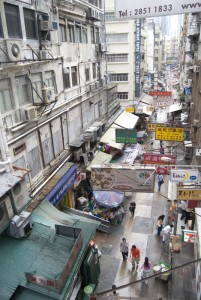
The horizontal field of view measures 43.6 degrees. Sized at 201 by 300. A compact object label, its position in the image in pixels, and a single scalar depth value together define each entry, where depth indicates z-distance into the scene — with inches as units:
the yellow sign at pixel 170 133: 632.6
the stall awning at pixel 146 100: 1622.8
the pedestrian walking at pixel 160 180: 757.3
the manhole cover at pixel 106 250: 545.9
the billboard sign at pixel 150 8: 208.5
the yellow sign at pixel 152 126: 713.0
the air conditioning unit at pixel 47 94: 502.9
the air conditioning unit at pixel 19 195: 386.3
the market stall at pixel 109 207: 620.9
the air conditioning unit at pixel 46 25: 499.2
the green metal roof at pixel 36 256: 328.5
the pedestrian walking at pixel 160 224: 573.6
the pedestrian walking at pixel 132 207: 655.8
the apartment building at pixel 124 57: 1411.2
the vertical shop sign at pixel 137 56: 1395.3
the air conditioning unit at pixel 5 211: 362.1
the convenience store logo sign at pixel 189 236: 465.9
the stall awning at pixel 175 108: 1444.1
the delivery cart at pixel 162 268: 452.0
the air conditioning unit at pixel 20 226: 379.6
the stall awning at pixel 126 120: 1119.6
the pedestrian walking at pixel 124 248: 506.6
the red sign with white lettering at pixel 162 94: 1242.4
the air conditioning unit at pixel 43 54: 501.7
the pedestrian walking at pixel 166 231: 553.6
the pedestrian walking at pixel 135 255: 480.1
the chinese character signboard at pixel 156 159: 506.6
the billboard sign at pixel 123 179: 440.5
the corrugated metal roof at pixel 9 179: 344.2
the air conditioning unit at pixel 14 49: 394.0
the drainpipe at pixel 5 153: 374.0
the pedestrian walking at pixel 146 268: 460.4
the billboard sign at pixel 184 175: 407.5
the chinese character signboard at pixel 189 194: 401.7
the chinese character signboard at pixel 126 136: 684.7
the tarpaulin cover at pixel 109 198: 618.2
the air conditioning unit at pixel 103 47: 899.1
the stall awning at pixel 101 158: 766.5
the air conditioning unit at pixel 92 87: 818.0
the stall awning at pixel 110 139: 889.5
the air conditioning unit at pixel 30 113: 453.5
